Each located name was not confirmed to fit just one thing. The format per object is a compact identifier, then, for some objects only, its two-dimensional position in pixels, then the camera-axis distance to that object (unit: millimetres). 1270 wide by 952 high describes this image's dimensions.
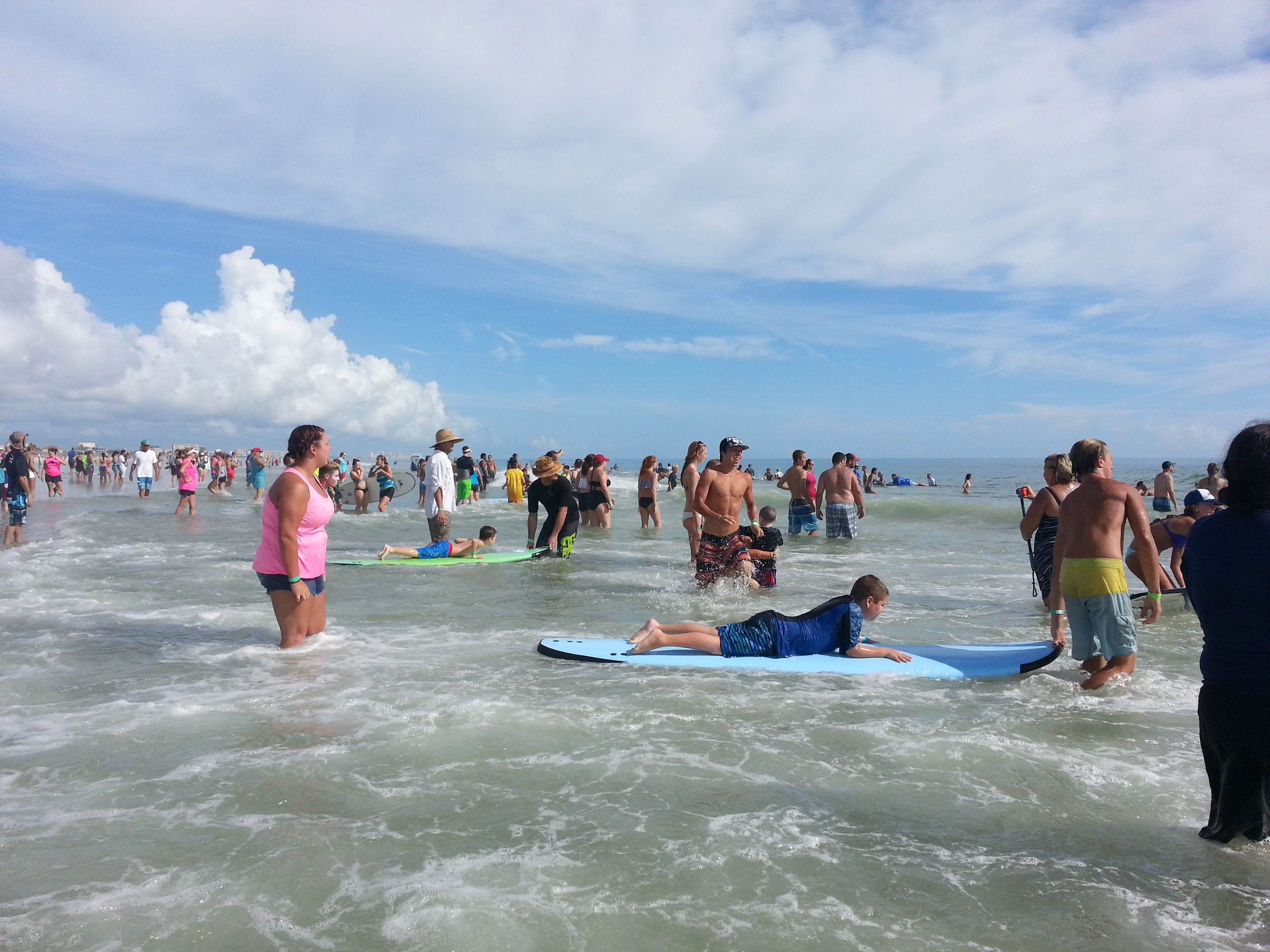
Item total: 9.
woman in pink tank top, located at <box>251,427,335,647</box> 5535
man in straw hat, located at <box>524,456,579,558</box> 11891
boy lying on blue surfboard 5898
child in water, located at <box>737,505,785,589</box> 9430
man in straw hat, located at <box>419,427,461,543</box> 11609
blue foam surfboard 5863
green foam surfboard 11852
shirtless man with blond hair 5145
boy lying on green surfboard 12031
